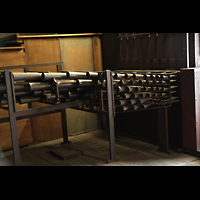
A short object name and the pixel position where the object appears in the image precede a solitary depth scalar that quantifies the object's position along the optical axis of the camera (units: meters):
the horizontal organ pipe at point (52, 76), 4.59
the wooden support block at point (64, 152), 5.87
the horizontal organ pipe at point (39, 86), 4.56
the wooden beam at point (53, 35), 6.65
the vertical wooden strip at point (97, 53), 7.83
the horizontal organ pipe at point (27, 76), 4.39
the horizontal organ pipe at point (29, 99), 4.78
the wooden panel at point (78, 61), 7.37
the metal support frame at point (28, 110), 4.27
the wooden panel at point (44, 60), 6.86
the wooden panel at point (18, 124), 6.48
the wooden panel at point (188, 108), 5.58
